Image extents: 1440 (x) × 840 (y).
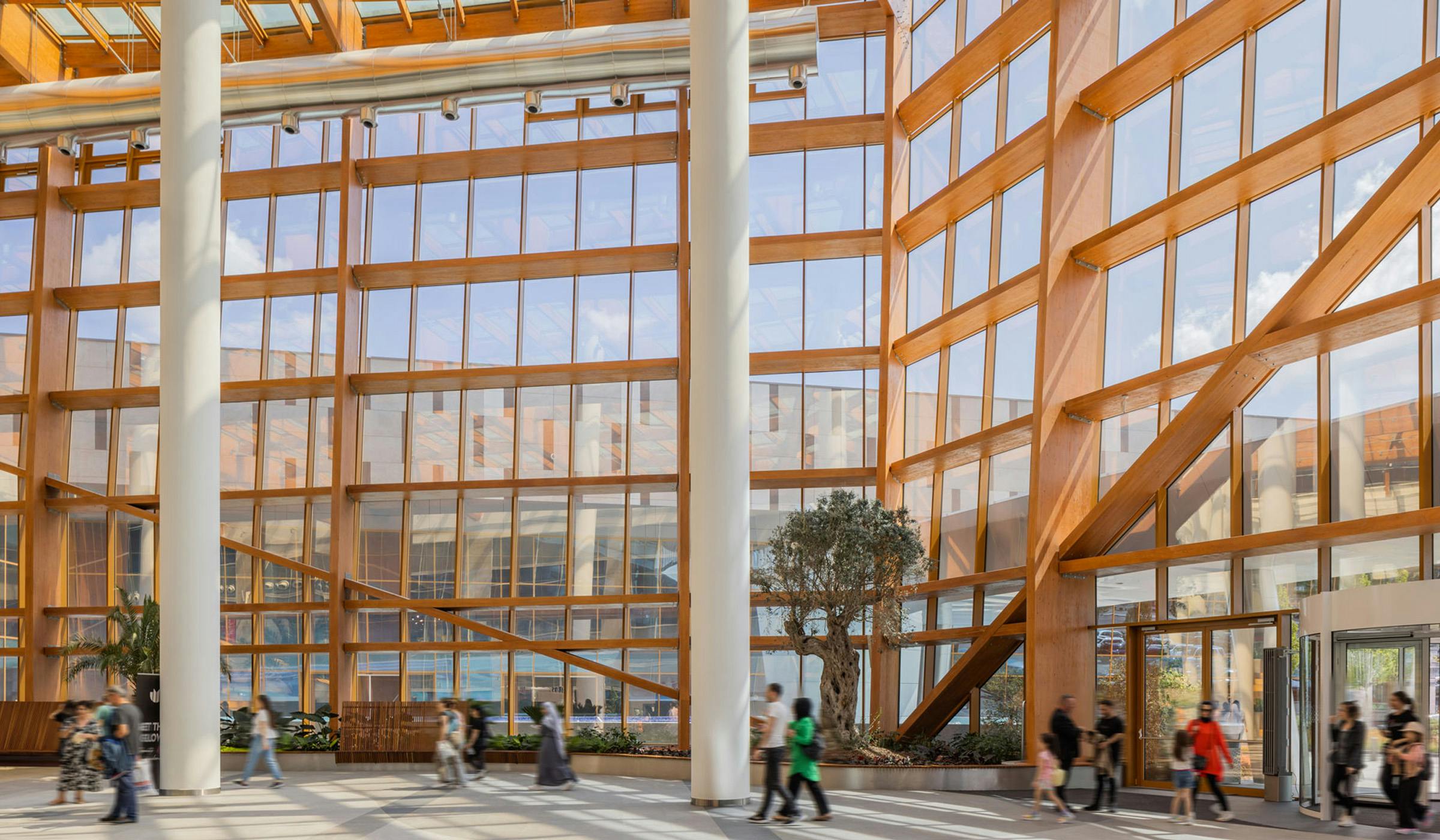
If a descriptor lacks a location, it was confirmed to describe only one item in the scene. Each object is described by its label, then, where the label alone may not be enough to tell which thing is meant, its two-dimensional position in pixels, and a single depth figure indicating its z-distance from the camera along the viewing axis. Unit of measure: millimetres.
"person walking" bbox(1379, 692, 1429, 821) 11922
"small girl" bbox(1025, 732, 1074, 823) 14008
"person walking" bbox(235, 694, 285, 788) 17984
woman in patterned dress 14250
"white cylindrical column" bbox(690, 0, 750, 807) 13953
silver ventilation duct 18469
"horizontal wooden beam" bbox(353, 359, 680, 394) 24359
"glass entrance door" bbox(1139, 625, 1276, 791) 15828
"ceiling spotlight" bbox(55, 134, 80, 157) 20484
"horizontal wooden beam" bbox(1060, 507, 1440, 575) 12836
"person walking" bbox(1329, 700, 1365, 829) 12656
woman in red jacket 13492
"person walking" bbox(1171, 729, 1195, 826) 13445
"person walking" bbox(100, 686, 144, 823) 13008
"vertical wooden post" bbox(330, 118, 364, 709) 24281
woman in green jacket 12977
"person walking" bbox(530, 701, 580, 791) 16875
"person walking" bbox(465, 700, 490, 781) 18594
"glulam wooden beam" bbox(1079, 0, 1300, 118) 15859
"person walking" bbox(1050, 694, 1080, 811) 14422
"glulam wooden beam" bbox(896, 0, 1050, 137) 19609
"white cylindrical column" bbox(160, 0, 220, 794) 15172
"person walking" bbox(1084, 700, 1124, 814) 14453
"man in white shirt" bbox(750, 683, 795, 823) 13016
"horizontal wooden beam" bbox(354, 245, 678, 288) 24562
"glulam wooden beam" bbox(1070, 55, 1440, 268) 13281
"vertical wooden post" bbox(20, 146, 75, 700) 25203
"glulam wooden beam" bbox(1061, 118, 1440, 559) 13211
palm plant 22875
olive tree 18734
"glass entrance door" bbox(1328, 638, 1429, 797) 13359
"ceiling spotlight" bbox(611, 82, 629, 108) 18891
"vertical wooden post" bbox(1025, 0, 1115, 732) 17547
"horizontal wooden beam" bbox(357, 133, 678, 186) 24984
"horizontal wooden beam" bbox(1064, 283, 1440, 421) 12805
